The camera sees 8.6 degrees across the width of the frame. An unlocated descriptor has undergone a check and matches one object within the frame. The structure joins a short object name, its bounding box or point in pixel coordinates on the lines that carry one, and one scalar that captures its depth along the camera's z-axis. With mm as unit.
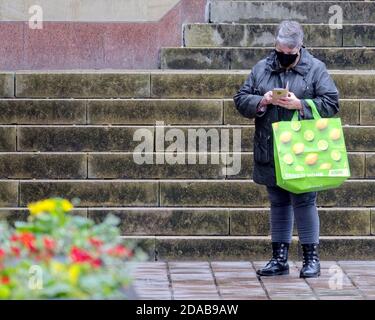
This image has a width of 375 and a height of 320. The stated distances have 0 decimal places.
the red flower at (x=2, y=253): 9267
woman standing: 17185
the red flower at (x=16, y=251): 9444
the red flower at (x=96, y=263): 9312
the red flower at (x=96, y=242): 9775
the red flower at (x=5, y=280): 9027
